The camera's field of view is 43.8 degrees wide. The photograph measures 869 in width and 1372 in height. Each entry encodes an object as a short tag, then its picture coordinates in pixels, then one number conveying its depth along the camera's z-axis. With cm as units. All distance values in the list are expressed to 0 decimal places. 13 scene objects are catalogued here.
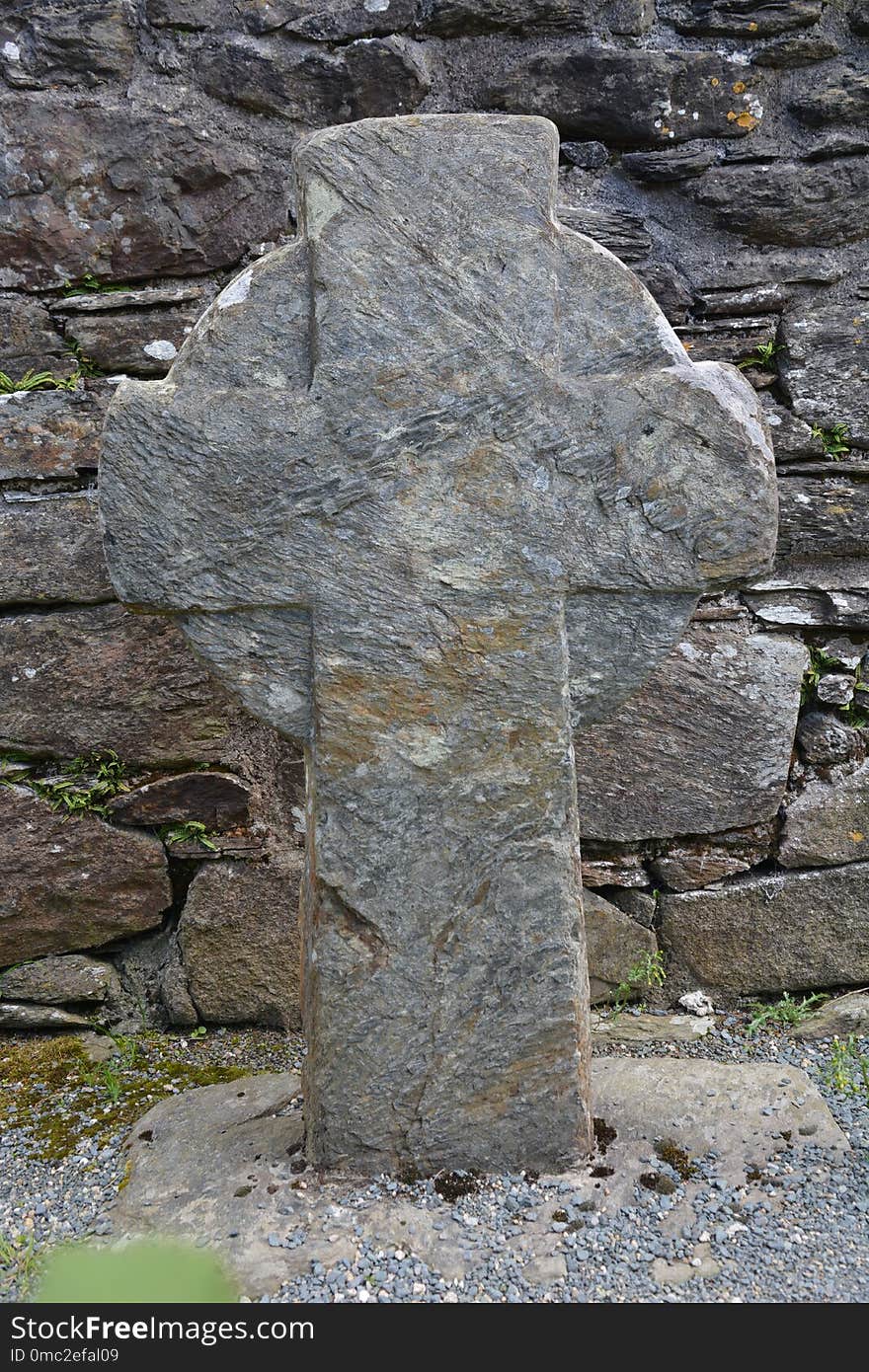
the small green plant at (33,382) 275
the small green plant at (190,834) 286
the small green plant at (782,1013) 287
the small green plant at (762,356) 284
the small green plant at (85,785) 283
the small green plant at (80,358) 276
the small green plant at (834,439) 282
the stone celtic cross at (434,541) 191
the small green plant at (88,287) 276
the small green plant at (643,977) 294
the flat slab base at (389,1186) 180
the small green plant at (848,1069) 237
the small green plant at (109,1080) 253
